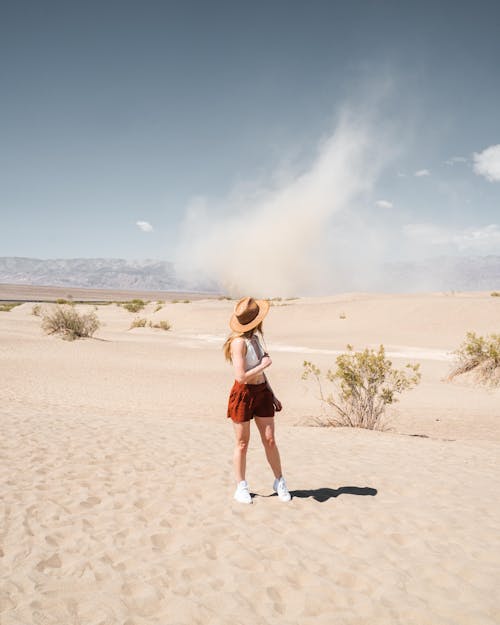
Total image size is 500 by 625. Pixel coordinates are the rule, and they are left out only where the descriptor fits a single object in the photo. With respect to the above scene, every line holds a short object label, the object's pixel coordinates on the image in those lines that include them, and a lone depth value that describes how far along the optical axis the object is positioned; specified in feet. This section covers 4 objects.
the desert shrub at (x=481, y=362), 50.78
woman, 15.33
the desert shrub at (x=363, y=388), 33.76
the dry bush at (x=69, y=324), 79.25
